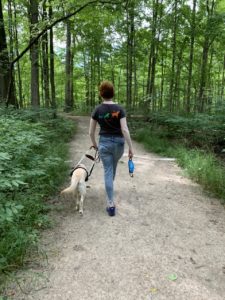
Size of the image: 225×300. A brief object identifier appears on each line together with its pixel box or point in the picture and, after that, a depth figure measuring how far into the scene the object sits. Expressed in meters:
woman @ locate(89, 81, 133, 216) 4.29
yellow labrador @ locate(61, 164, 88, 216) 4.47
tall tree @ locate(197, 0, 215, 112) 14.00
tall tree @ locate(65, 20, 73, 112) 18.95
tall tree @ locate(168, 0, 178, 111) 13.97
